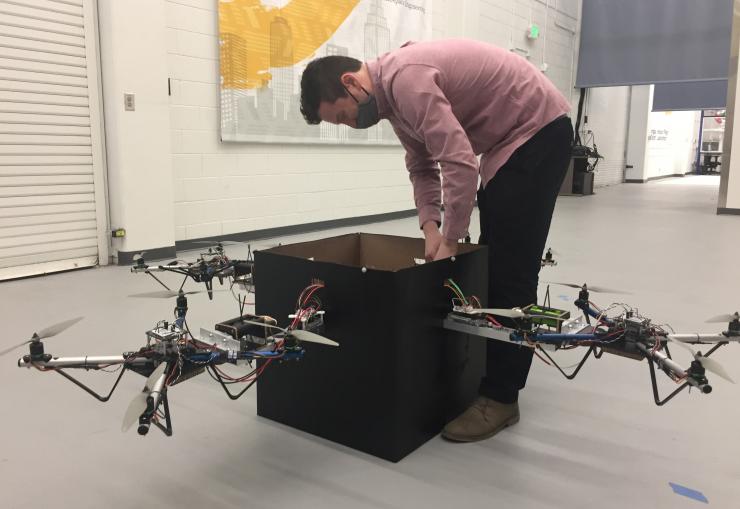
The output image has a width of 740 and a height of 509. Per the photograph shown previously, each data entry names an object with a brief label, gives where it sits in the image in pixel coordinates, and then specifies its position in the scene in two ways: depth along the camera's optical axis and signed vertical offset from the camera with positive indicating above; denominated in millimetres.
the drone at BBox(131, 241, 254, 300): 1873 -363
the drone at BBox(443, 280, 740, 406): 1228 -374
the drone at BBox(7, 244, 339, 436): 974 -388
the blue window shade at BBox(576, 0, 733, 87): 8336 +1910
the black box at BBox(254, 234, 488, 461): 1358 -484
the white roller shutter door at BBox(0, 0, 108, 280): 3189 +81
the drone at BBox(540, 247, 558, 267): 1959 -323
